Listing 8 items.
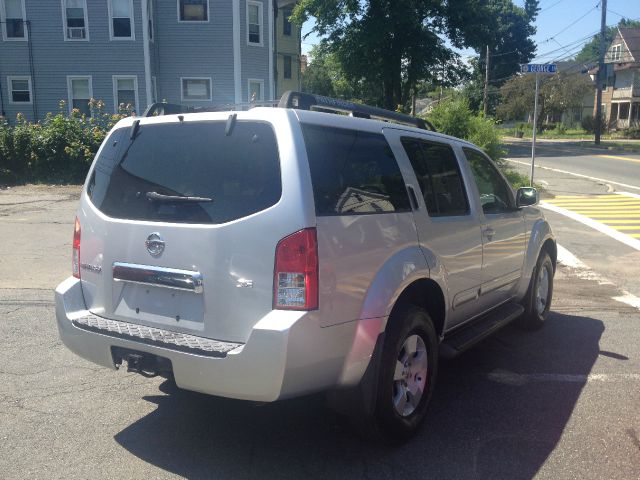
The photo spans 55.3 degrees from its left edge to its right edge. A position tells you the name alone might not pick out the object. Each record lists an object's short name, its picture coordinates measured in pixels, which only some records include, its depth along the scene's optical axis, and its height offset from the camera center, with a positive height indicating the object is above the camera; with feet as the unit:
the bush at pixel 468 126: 56.75 +0.48
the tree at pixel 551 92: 199.21 +12.68
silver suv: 10.26 -2.34
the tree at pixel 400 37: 118.32 +18.55
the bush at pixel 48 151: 61.26 -2.08
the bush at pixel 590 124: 200.44 +2.47
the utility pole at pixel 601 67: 136.37 +14.86
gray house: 84.33 +10.77
